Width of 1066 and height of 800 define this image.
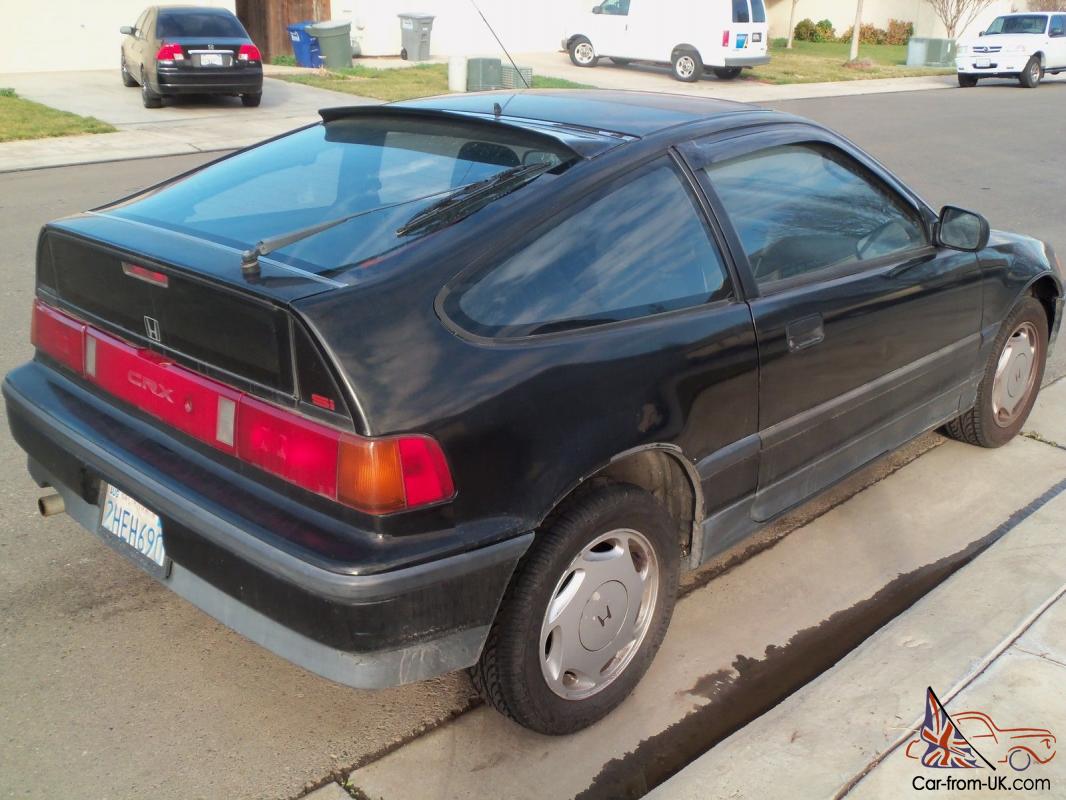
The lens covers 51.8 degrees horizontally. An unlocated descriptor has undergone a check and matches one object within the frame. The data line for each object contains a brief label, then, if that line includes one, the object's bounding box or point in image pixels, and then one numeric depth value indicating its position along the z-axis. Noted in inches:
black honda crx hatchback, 101.0
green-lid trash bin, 890.1
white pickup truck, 1072.8
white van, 962.1
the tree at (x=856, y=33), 1219.2
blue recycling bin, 921.5
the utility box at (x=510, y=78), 796.6
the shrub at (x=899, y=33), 1625.2
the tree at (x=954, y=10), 1507.1
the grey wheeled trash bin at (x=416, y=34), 957.8
